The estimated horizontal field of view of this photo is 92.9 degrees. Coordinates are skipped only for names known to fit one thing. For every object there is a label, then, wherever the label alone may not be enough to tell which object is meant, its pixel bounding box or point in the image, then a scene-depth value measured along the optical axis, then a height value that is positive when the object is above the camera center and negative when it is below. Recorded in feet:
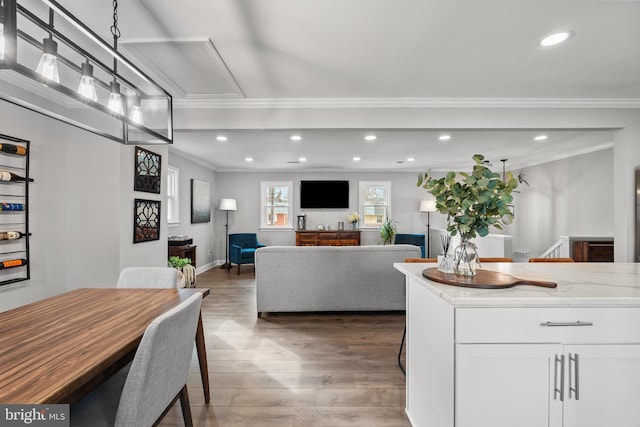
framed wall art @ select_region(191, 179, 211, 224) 20.65 +0.94
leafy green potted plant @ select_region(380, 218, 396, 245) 24.61 -1.41
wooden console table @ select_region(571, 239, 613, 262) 14.75 -1.60
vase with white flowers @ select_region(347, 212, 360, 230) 25.22 -0.30
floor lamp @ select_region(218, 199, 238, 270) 23.61 +0.64
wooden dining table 3.10 -1.73
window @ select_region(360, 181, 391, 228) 26.27 +1.17
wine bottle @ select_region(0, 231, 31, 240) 8.19 -0.60
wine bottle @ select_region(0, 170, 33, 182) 8.12 +1.01
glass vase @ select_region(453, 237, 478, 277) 5.08 -0.72
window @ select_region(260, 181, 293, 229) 25.88 +1.01
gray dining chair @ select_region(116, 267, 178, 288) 7.57 -1.62
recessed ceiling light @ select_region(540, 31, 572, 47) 6.79 +4.10
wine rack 8.28 +0.08
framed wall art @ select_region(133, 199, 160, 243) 11.29 -0.24
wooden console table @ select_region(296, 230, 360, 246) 24.67 -1.86
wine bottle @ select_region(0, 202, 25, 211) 8.16 +0.18
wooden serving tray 4.51 -1.01
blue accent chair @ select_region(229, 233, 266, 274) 21.15 -2.40
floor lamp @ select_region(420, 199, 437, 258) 25.38 +0.84
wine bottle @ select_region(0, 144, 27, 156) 8.19 +1.77
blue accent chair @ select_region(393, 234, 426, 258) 24.04 -1.85
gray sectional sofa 12.08 -2.57
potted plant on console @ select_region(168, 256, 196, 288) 14.37 -2.70
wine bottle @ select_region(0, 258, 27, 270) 8.18 -1.39
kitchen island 4.08 -1.93
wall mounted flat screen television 25.73 +1.76
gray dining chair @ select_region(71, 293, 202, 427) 3.57 -2.18
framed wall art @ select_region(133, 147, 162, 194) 11.36 +1.67
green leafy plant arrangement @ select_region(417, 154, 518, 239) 4.70 +0.28
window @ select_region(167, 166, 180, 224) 18.06 +1.03
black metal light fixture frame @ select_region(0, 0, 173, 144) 3.02 +1.81
